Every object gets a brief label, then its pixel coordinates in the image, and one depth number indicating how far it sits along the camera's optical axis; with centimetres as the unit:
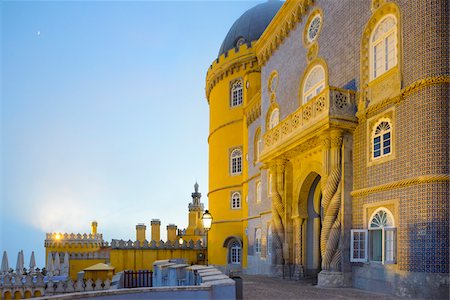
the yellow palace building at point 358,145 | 1123
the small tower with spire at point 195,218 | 4569
